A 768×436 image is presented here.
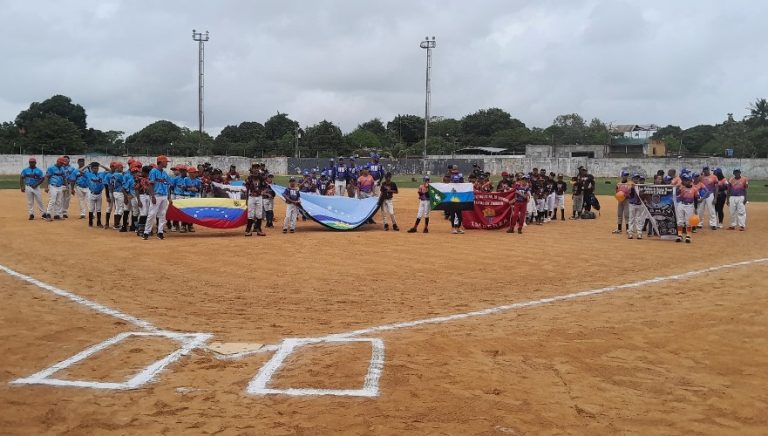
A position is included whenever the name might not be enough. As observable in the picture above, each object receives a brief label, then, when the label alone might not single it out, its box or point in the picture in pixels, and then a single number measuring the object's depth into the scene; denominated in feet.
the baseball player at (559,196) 75.98
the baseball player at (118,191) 58.08
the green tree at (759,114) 368.68
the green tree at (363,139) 313.12
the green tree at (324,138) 262.30
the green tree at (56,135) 225.48
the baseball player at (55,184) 67.67
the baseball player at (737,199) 66.18
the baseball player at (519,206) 63.10
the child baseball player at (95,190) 61.41
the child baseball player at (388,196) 60.18
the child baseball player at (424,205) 60.42
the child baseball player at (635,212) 56.65
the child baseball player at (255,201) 56.03
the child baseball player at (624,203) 57.88
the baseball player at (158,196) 51.55
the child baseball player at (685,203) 55.72
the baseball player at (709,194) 66.59
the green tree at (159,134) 328.90
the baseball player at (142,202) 53.21
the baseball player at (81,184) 69.26
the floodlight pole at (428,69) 202.49
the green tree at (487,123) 387.34
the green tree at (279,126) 367.45
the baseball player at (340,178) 76.74
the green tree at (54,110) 297.12
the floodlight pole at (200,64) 183.93
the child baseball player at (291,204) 59.21
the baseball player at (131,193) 56.80
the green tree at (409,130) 383.65
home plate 20.90
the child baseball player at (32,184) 65.05
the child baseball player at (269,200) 60.29
